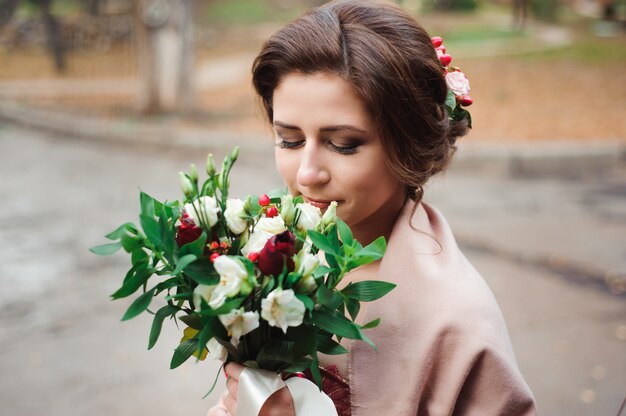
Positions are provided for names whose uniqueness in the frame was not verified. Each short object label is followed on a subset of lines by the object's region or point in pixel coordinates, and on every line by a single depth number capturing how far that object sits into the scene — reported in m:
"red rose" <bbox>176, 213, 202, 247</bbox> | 1.41
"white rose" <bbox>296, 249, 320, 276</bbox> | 1.37
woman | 1.62
